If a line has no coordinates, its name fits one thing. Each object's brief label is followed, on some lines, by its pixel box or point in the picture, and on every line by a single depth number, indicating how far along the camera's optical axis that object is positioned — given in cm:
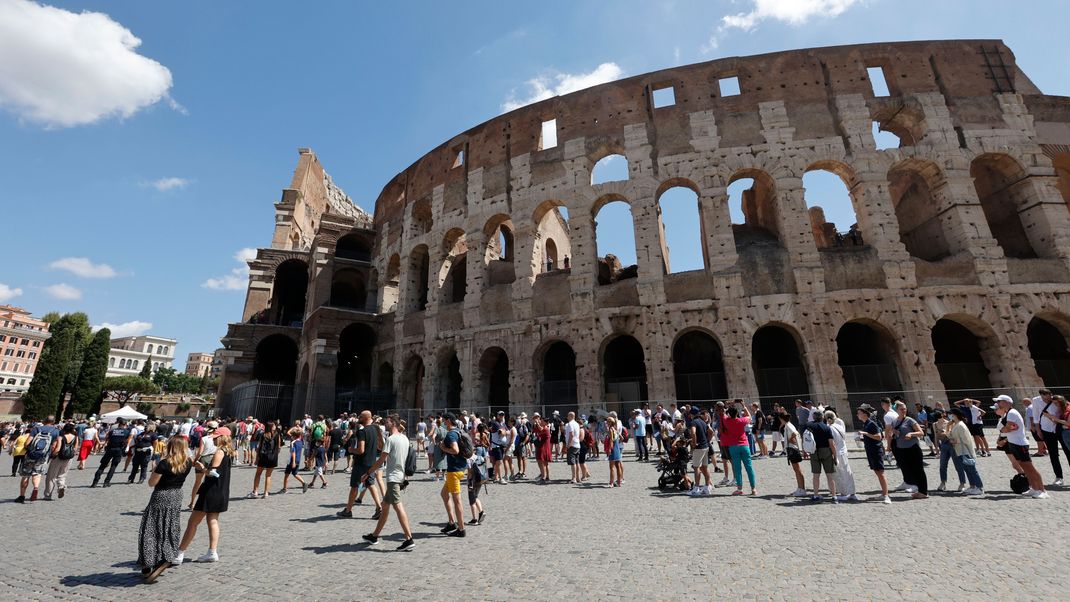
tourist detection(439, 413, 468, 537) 532
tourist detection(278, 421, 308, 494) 865
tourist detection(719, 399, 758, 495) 713
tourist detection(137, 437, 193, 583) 405
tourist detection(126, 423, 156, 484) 976
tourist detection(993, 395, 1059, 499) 616
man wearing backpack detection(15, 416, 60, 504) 783
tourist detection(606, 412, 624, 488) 816
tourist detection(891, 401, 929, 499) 648
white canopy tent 1944
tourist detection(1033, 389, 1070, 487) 648
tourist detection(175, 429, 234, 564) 436
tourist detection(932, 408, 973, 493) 671
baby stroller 763
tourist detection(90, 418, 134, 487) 951
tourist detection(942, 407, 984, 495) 654
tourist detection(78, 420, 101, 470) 1215
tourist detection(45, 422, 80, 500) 806
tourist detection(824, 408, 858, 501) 650
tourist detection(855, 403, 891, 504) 632
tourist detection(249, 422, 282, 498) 774
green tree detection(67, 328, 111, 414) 3744
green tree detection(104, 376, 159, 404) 4973
